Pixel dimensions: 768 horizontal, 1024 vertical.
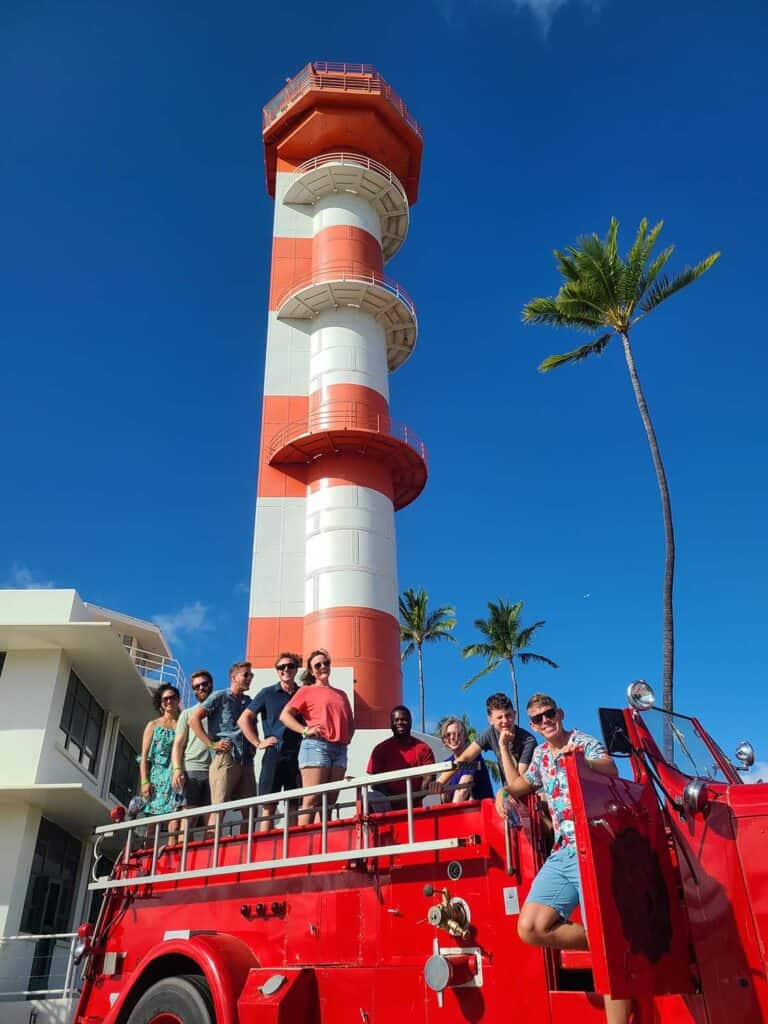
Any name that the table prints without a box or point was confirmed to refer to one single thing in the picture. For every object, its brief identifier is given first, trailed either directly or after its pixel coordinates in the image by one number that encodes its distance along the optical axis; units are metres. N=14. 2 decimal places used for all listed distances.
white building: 14.42
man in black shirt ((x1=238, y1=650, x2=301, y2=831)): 8.08
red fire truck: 4.18
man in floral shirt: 4.39
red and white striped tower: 18.31
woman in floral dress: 8.75
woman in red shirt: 7.30
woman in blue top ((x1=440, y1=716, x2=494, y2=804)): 6.16
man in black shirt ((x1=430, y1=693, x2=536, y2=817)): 5.87
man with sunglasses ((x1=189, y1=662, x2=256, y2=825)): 8.06
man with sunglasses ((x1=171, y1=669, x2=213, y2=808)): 8.38
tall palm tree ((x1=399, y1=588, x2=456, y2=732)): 50.59
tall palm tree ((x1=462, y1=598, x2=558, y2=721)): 47.72
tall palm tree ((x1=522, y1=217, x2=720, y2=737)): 19.69
